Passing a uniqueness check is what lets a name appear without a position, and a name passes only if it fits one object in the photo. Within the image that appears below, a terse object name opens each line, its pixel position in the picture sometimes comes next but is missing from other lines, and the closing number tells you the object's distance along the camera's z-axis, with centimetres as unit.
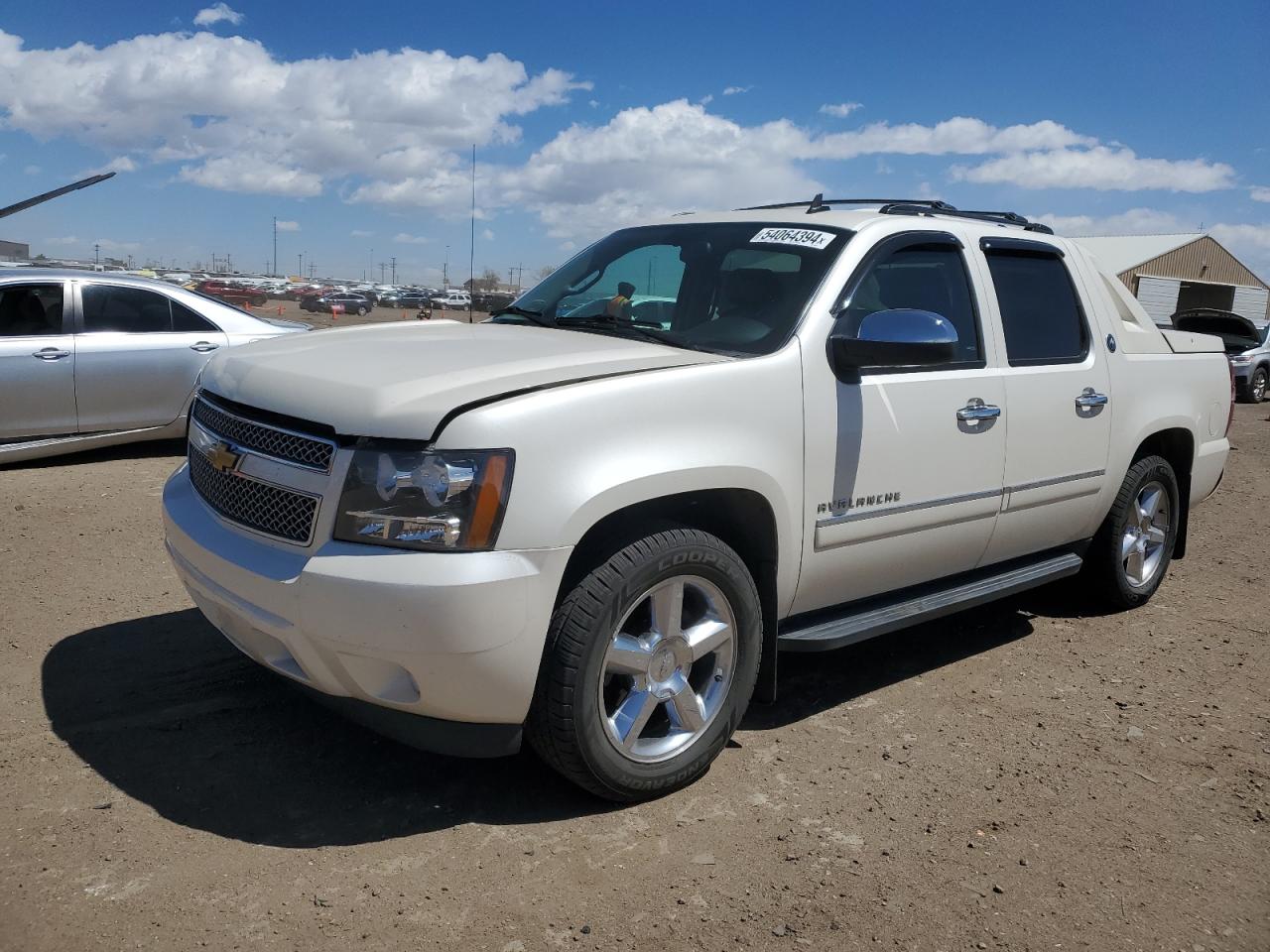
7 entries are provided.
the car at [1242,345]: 1948
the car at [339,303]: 4925
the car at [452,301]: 5974
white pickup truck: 271
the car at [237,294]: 4247
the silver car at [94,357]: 729
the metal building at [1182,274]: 4878
